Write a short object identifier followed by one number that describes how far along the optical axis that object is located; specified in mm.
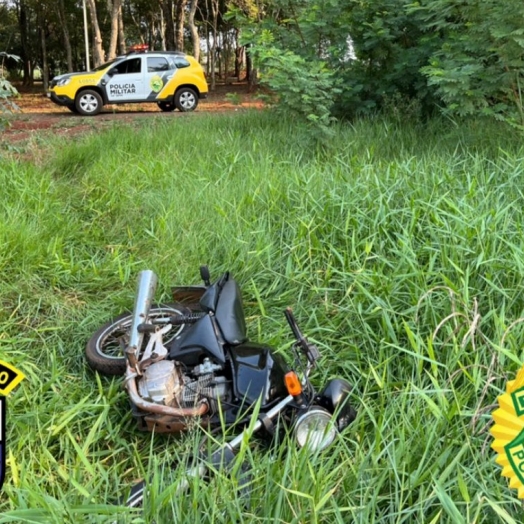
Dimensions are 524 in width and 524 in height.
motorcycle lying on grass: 1768
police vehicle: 11641
